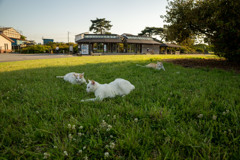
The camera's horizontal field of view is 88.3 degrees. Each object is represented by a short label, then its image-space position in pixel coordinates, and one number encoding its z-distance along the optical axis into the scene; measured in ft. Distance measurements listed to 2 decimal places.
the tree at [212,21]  21.80
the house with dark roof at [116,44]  105.83
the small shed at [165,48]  127.57
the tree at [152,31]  166.83
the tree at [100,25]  160.45
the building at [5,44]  121.49
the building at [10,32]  161.71
